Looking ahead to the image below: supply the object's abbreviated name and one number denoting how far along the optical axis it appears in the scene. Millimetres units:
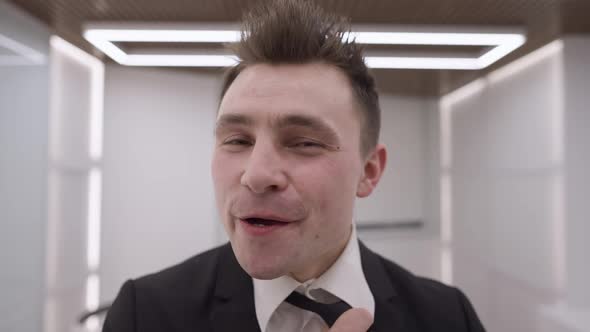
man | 758
